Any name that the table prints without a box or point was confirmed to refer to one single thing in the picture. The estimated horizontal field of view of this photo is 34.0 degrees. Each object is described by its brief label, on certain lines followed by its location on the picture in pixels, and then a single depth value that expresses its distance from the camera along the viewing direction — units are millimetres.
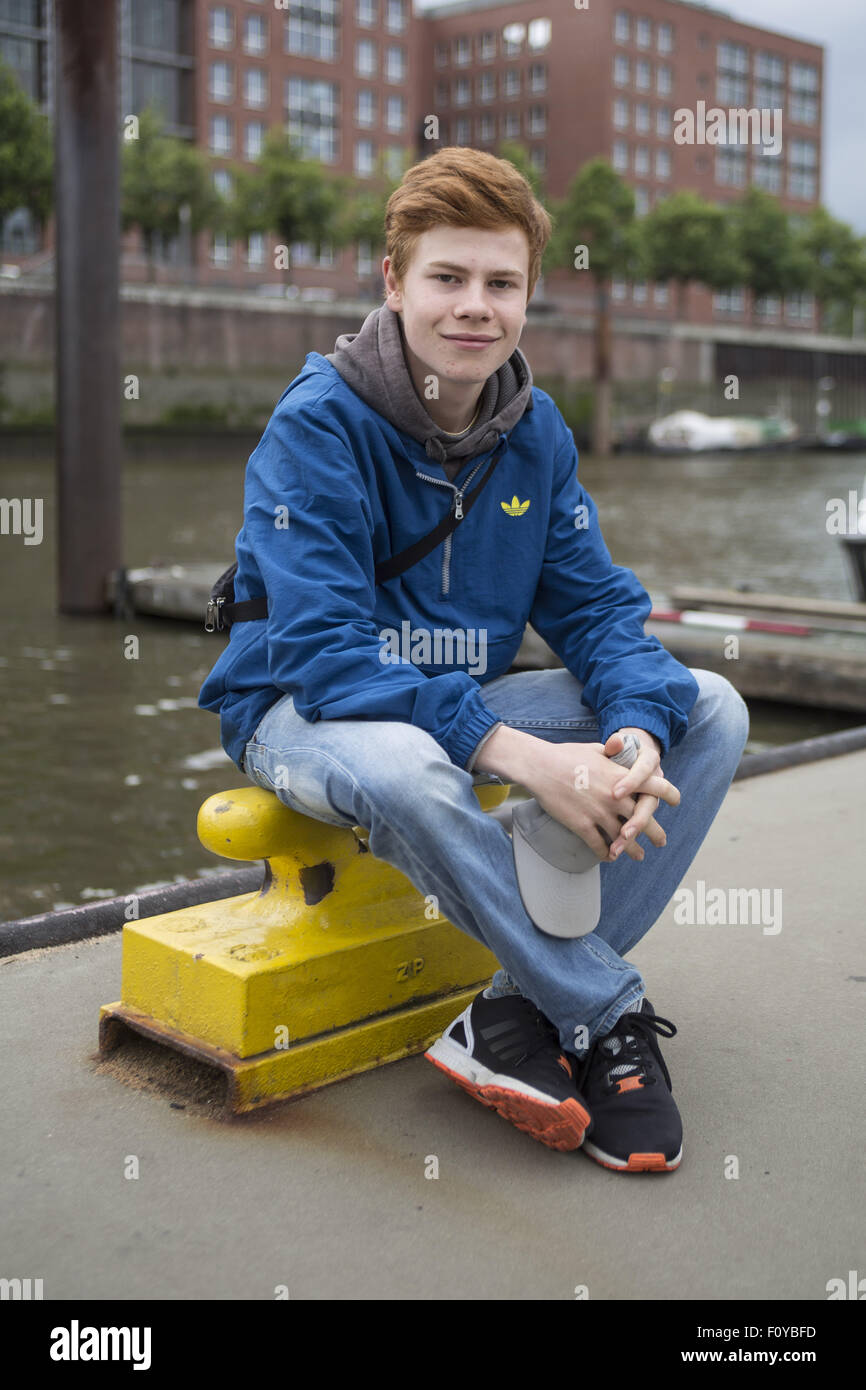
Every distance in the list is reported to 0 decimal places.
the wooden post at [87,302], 8523
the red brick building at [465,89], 53875
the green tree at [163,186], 42531
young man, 2135
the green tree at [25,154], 39219
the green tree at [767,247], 61969
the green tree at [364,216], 48344
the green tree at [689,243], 58000
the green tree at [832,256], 65188
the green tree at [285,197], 46656
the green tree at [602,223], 55594
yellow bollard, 2268
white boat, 47219
